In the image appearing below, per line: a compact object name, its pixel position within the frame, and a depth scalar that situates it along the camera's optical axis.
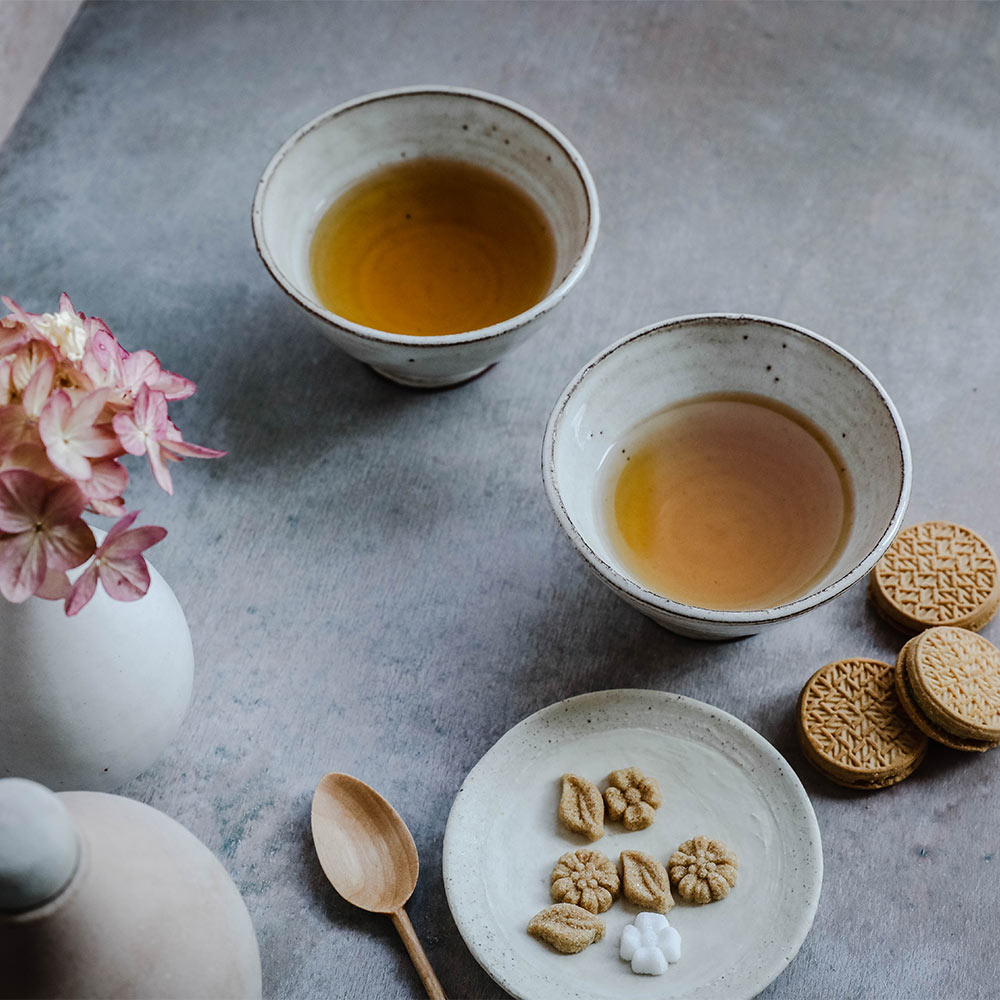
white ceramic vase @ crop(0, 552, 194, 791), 0.79
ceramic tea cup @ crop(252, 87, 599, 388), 1.06
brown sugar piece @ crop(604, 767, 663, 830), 0.94
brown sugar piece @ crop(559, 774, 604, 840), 0.94
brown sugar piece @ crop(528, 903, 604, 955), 0.88
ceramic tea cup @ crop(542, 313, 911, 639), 0.93
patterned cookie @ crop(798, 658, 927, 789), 0.97
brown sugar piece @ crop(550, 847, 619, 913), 0.90
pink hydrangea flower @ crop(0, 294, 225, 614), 0.64
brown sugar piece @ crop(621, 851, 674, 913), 0.90
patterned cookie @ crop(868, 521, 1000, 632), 1.04
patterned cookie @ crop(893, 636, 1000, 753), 0.97
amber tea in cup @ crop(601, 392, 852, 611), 1.01
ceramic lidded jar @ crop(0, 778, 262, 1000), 0.62
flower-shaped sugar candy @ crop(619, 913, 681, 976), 0.88
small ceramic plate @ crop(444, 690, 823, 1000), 0.88
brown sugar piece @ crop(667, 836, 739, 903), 0.90
